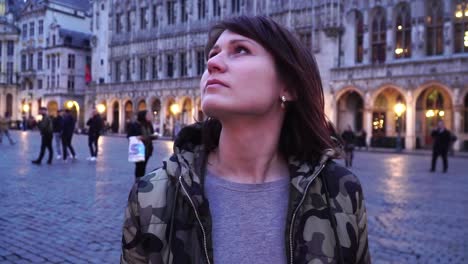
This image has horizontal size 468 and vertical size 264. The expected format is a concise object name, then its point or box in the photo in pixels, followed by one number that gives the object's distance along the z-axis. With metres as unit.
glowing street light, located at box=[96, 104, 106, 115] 50.72
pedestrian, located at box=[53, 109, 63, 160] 16.03
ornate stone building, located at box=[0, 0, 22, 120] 66.56
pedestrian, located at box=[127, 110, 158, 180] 9.31
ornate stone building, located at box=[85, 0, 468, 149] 29.28
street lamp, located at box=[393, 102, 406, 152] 27.53
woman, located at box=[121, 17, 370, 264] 1.54
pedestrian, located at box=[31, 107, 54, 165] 14.57
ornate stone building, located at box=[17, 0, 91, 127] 58.47
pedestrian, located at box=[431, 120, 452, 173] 15.86
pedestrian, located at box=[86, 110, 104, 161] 15.88
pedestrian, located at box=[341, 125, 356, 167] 16.47
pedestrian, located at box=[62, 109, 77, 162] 15.38
